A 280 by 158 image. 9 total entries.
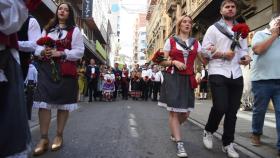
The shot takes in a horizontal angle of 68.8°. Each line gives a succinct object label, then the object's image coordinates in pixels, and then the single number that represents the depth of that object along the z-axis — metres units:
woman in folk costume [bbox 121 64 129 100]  10.84
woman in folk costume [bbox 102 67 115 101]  9.47
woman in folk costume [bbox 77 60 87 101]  8.96
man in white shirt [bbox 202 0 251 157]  2.65
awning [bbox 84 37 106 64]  17.54
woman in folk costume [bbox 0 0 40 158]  1.54
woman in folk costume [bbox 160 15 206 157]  2.78
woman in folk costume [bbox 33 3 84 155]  2.60
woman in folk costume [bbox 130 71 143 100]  10.61
